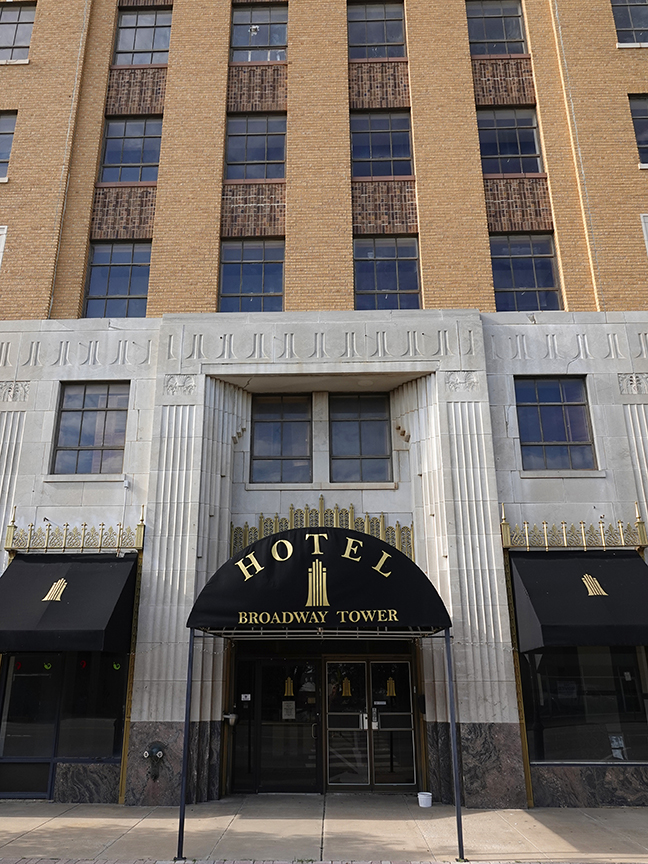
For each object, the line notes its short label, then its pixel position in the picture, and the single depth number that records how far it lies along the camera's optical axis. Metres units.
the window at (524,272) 14.79
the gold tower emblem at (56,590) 11.53
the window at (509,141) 15.82
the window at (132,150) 16.05
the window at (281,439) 13.72
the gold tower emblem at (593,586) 11.33
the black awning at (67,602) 10.97
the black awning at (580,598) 10.73
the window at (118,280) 15.00
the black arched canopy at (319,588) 10.13
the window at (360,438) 13.69
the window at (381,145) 15.81
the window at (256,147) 15.91
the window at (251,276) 14.84
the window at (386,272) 14.74
